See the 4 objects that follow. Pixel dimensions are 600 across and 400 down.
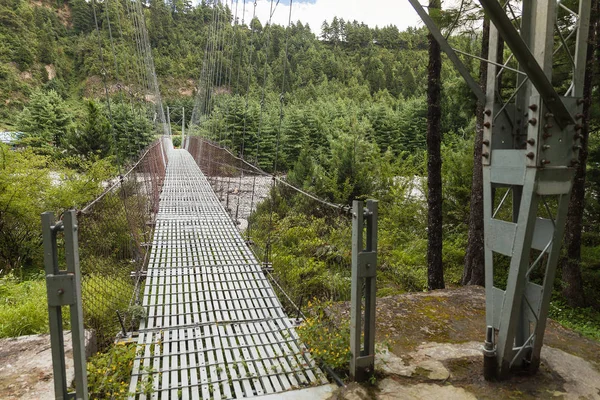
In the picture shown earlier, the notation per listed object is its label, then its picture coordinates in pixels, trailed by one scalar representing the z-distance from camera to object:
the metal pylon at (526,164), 1.38
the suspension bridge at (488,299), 1.41
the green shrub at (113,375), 1.69
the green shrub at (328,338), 1.87
